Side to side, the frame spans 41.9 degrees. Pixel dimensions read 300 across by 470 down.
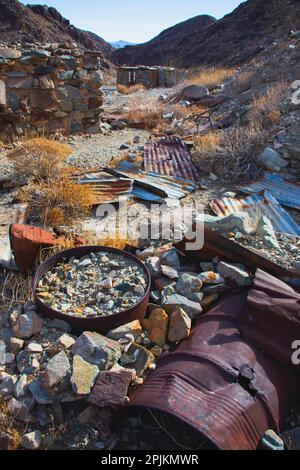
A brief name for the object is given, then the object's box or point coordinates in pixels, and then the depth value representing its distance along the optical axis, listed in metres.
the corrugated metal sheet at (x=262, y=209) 4.40
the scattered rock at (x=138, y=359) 2.51
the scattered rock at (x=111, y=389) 2.23
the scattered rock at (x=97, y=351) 2.41
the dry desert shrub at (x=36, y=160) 5.28
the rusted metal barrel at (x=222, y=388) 2.01
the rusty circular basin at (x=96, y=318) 2.62
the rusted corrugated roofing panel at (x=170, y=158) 5.98
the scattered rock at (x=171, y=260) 3.32
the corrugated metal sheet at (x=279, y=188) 5.05
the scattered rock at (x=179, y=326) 2.72
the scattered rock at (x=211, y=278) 3.08
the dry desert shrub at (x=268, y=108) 7.12
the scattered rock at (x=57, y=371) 2.28
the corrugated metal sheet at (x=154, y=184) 5.20
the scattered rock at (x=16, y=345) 2.60
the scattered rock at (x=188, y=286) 3.02
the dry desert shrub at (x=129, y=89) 15.24
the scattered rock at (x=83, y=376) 2.25
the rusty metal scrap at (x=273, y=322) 2.49
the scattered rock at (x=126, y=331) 2.65
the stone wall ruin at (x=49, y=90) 6.85
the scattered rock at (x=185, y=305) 2.87
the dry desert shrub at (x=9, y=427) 2.09
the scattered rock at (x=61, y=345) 2.50
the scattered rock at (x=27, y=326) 2.68
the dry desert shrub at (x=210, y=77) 13.45
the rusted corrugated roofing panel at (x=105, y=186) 4.93
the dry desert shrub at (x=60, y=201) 4.35
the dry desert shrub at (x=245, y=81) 10.92
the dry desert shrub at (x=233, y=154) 5.91
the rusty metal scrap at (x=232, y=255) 3.11
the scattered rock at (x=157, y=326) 2.77
